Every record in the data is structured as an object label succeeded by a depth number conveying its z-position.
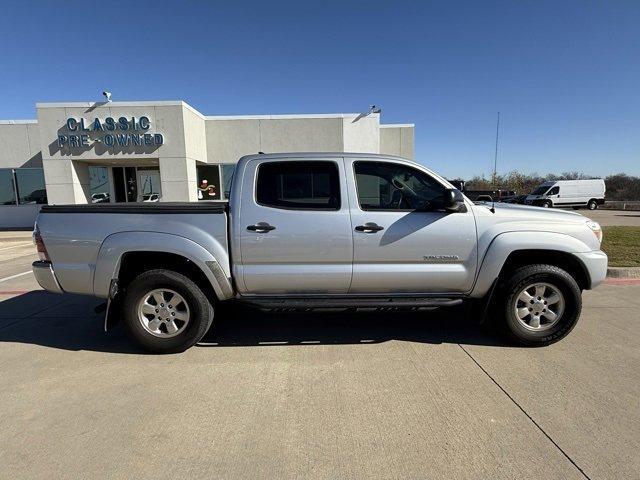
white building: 14.16
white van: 28.06
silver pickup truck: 3.70
